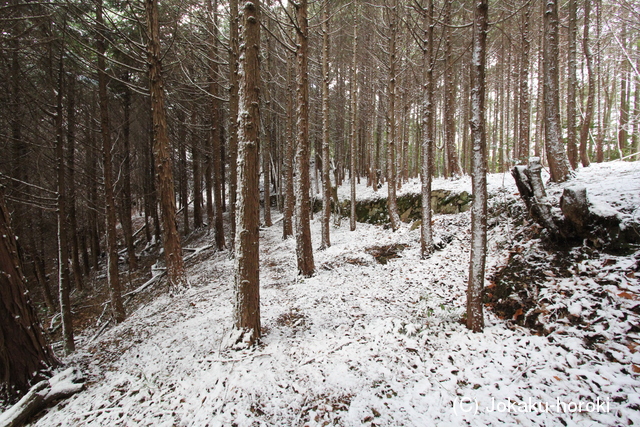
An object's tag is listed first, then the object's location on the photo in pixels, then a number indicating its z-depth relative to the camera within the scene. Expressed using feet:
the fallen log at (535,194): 15.83
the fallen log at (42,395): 9.62
